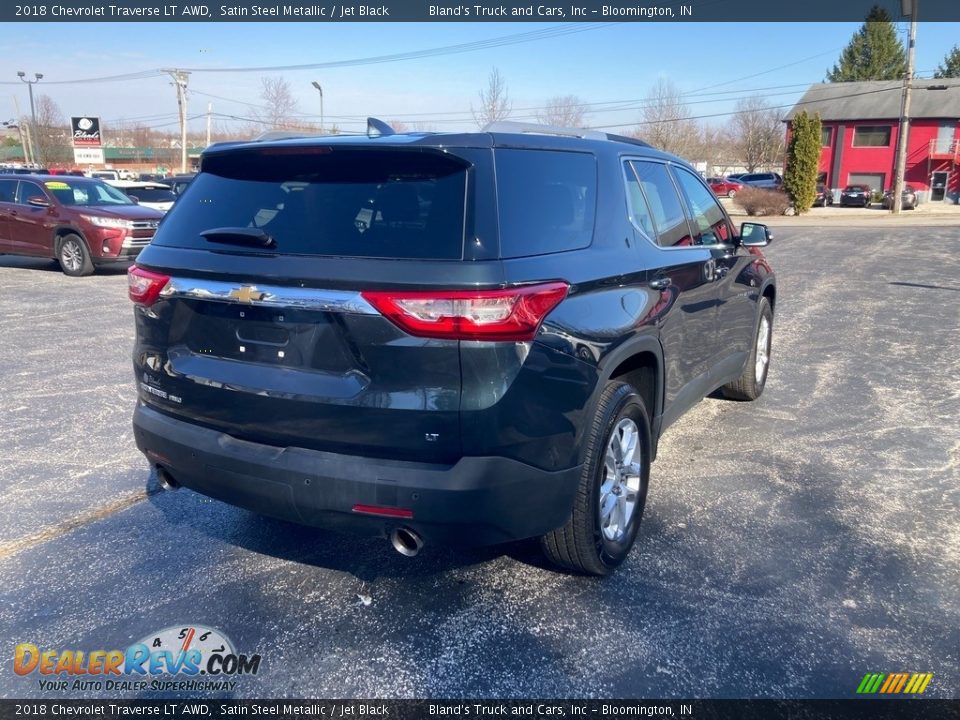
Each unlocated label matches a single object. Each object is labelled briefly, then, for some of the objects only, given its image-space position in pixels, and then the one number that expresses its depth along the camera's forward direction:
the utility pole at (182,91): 41.97
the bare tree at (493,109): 34.00
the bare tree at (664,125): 49.91
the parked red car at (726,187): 41.72
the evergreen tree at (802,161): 34.62
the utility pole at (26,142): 65.00
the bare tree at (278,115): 39.22
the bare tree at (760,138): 68.12
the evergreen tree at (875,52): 69.19
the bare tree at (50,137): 66.88
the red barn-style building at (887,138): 48.06
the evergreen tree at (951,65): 76.00
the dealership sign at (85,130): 44.44
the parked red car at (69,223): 13.06
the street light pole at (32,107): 57.83
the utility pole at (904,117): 33.41
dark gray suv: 2.62
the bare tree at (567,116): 41.62
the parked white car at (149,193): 21.19
